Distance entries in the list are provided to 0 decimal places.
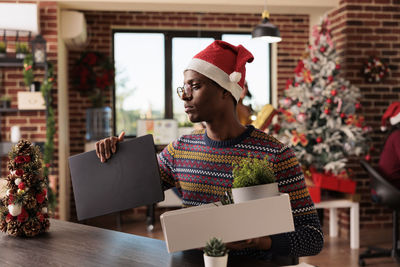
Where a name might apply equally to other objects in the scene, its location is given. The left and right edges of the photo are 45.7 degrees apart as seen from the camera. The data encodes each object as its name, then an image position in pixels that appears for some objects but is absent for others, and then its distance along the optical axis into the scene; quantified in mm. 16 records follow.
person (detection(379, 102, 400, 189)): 4082
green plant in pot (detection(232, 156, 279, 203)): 1137
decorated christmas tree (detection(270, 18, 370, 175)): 4633
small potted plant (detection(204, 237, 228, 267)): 1024
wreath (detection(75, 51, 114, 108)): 6027
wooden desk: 1235
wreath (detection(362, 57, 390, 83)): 4984
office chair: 3910
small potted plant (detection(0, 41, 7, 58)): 4773
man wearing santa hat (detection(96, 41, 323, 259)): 1464
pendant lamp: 4414
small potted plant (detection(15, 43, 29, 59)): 4824
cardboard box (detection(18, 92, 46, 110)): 4898
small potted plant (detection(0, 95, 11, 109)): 4926
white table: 4559
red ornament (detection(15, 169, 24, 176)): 1559
